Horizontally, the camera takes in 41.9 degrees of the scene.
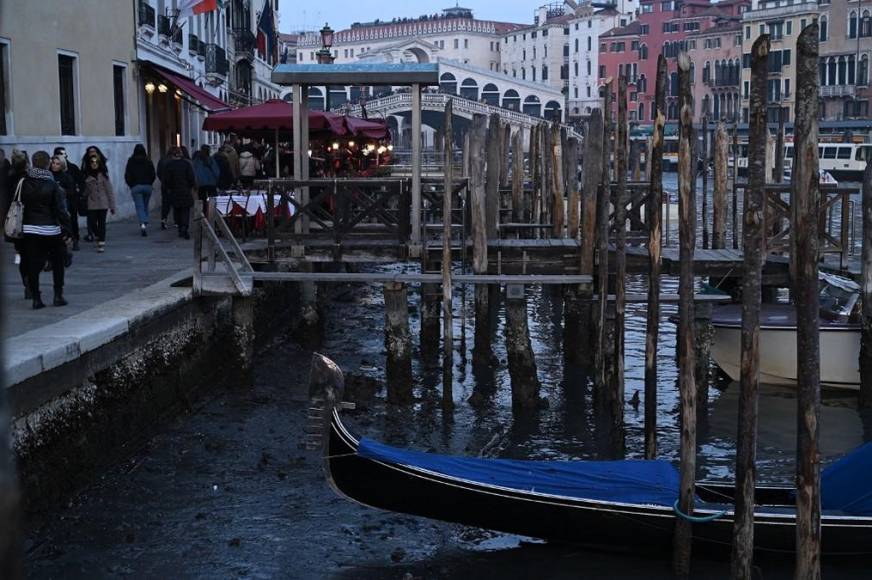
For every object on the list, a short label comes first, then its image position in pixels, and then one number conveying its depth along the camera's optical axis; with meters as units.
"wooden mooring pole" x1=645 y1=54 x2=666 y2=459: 6.42
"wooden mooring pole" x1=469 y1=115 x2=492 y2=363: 9.52
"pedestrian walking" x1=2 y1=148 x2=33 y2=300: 8.36
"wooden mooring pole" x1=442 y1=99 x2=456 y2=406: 8.94
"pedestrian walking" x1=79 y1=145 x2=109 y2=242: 11.81
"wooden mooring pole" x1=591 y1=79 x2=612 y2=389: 8.76
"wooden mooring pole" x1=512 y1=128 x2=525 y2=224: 17.78
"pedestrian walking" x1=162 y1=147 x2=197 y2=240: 13.46
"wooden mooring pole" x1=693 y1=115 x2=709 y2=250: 16.48
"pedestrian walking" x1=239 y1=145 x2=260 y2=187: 16.77
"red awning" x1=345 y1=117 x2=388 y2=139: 19.03
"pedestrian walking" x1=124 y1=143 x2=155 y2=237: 13.66
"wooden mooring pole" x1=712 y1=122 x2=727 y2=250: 13.02
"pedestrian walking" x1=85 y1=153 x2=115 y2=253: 11.74
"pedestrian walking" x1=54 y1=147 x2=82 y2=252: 11.57
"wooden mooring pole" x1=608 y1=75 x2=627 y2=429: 7.90
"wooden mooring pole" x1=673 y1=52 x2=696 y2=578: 5.29
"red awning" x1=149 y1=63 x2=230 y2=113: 17.89
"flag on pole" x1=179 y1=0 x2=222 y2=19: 18.53
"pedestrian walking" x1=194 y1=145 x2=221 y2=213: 14.34
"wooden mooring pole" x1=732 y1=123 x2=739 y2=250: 13.89
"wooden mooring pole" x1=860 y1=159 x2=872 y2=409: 9.12
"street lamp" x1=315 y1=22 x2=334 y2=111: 22.35
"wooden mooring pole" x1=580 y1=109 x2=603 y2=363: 9.82
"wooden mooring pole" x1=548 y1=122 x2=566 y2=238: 13.51
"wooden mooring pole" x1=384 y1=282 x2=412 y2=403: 9.52
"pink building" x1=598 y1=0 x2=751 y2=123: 68.25
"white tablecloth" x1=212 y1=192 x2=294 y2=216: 12.34
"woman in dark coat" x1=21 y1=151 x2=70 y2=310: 7.86
